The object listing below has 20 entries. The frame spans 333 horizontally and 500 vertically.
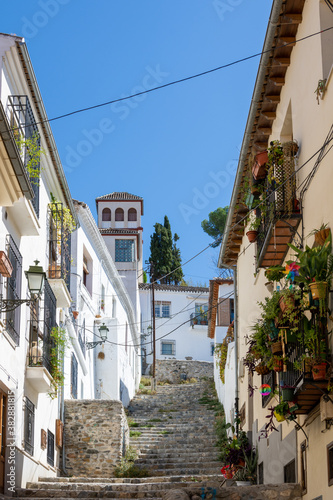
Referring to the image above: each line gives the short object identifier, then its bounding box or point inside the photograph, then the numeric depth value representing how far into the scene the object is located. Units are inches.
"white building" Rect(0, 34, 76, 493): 553.9
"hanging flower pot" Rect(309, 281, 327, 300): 359.6
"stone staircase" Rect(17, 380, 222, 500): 563.2
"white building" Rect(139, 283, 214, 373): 2038.6
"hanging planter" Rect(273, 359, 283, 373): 417.7
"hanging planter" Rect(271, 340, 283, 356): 422.3
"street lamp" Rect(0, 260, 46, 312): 465.1
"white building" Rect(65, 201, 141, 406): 1038.4
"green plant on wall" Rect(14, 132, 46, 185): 578.6
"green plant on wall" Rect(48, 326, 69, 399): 709.2
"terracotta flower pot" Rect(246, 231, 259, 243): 535.7
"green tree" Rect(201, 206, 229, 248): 2477.6
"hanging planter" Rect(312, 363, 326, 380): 350.3
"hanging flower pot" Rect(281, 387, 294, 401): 378.9
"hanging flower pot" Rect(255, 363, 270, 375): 463.5
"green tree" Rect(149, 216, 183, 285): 2453.2
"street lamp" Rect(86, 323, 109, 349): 1028.5
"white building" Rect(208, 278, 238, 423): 1325.0
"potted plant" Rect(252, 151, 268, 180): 494.3
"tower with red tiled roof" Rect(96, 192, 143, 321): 1833.2
